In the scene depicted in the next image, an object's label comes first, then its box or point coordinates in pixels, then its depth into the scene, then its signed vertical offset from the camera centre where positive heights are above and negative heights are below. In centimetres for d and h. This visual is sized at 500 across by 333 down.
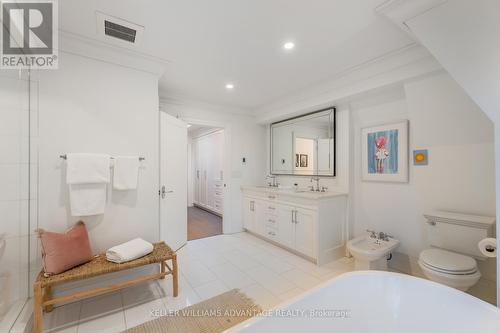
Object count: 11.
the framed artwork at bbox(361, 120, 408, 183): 246 +18
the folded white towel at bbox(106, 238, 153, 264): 189 -78
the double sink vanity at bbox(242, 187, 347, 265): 273 -79
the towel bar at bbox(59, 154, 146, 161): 194 +10
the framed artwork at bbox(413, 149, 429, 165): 220 +10
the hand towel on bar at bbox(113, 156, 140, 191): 216 -6
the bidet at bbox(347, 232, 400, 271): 222 -90
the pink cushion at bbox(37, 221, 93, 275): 169 -69
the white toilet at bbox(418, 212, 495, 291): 165 -74
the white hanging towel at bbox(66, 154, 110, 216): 192 -13
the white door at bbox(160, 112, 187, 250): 286 -20
